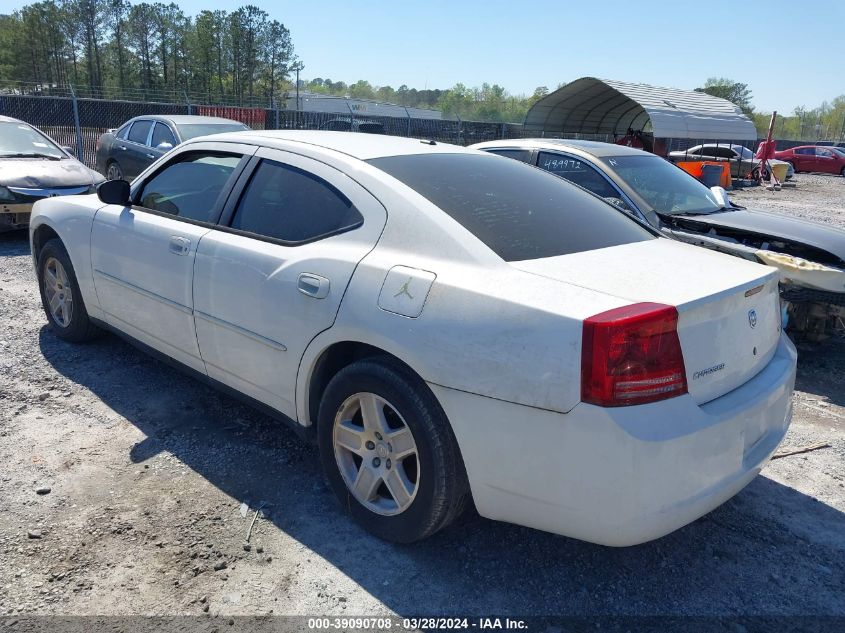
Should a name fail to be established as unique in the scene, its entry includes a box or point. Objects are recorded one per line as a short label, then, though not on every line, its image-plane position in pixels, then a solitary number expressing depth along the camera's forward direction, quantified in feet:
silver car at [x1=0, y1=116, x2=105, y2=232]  25.88
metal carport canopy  52.29
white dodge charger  7.06
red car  104.42
